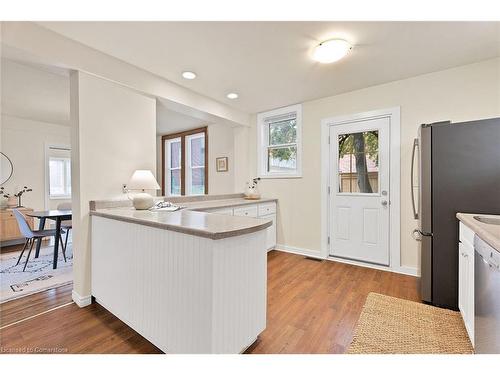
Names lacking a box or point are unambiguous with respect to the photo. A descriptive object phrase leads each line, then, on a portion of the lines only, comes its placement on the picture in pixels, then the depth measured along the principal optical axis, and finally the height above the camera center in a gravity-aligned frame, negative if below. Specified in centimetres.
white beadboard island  119 -56
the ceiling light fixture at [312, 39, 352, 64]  193 +120
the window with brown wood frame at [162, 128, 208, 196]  512 +57
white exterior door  292 -6
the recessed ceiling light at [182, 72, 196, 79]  252 +127
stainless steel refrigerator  177 -2
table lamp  205 +2
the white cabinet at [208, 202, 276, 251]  290 -36
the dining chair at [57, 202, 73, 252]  369 -32
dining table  287 -38
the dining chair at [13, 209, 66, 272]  302 -59
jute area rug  151 -108
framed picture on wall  457 +46
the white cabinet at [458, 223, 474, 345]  148 -66
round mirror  411 +36
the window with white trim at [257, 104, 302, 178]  362 +75
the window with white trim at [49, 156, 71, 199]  479 +21
